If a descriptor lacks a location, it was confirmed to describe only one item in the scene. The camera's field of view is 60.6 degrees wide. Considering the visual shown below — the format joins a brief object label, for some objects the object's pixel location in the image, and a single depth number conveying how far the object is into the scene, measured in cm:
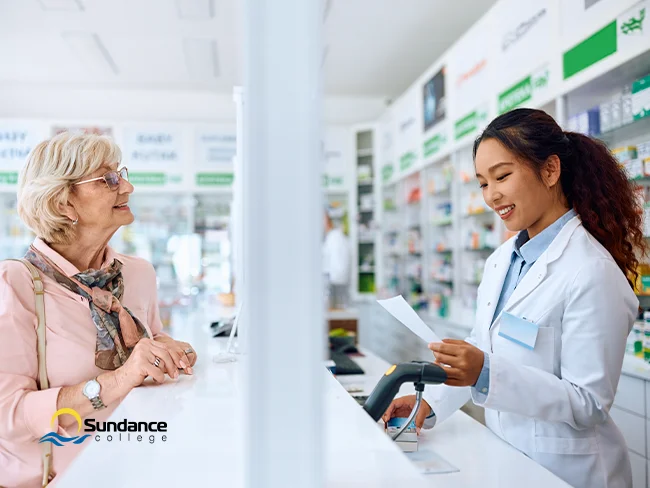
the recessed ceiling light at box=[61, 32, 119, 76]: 188
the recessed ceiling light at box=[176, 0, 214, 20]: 402
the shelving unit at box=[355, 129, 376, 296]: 772
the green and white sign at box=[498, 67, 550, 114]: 354
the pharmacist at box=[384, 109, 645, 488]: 131
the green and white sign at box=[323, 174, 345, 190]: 766
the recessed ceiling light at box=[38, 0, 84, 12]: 180
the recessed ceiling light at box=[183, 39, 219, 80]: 226
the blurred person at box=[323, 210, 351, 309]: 726
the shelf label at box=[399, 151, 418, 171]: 637
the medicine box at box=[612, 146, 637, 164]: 292
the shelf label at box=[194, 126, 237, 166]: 607
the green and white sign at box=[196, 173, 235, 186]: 604
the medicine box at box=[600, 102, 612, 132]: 300
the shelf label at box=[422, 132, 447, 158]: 545
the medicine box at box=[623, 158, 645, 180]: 282
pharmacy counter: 86
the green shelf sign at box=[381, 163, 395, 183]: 725
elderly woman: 102
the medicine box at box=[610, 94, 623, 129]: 293
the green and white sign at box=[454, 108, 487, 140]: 447
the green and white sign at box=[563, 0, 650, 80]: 264
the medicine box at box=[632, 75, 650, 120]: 271
